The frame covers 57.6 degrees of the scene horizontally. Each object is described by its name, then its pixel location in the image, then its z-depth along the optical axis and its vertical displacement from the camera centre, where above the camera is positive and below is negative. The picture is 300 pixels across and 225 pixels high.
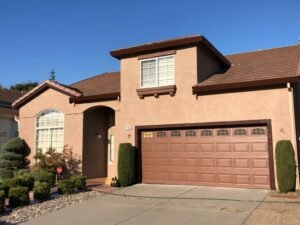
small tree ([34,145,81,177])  13.02 -0.83
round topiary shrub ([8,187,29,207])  8.64 -1.67
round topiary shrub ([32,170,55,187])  10.46 -1.31
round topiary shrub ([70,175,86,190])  10.49 -1.48
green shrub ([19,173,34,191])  10.12 -1.38
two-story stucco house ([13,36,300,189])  10.11 +1.22
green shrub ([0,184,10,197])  9.09 -1.47
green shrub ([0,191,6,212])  8.02 -1.67
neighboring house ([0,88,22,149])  17.50 +1.45
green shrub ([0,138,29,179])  14.00 -0.62
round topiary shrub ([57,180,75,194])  10.18 -1.62
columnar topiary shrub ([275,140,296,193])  9.15 -0.86
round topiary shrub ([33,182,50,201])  9.30 -1.63
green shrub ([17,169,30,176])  12.78 -1.32
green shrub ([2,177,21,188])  9.44 -1.32
